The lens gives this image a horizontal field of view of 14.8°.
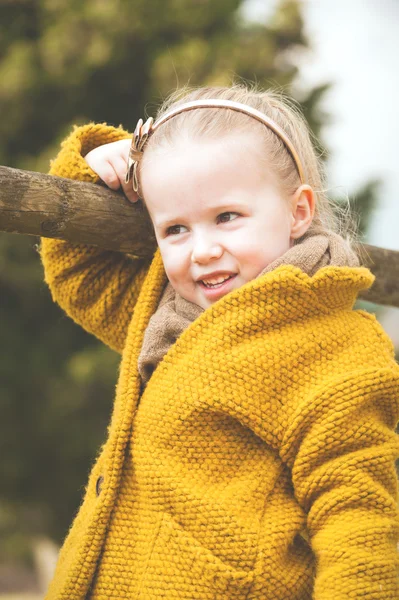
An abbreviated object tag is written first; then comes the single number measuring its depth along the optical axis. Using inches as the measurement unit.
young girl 45.0
